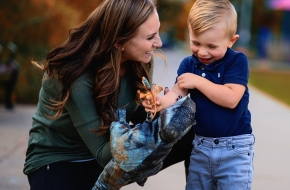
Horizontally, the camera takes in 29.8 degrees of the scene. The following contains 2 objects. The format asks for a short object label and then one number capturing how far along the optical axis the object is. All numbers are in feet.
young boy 9.20
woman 9.30
